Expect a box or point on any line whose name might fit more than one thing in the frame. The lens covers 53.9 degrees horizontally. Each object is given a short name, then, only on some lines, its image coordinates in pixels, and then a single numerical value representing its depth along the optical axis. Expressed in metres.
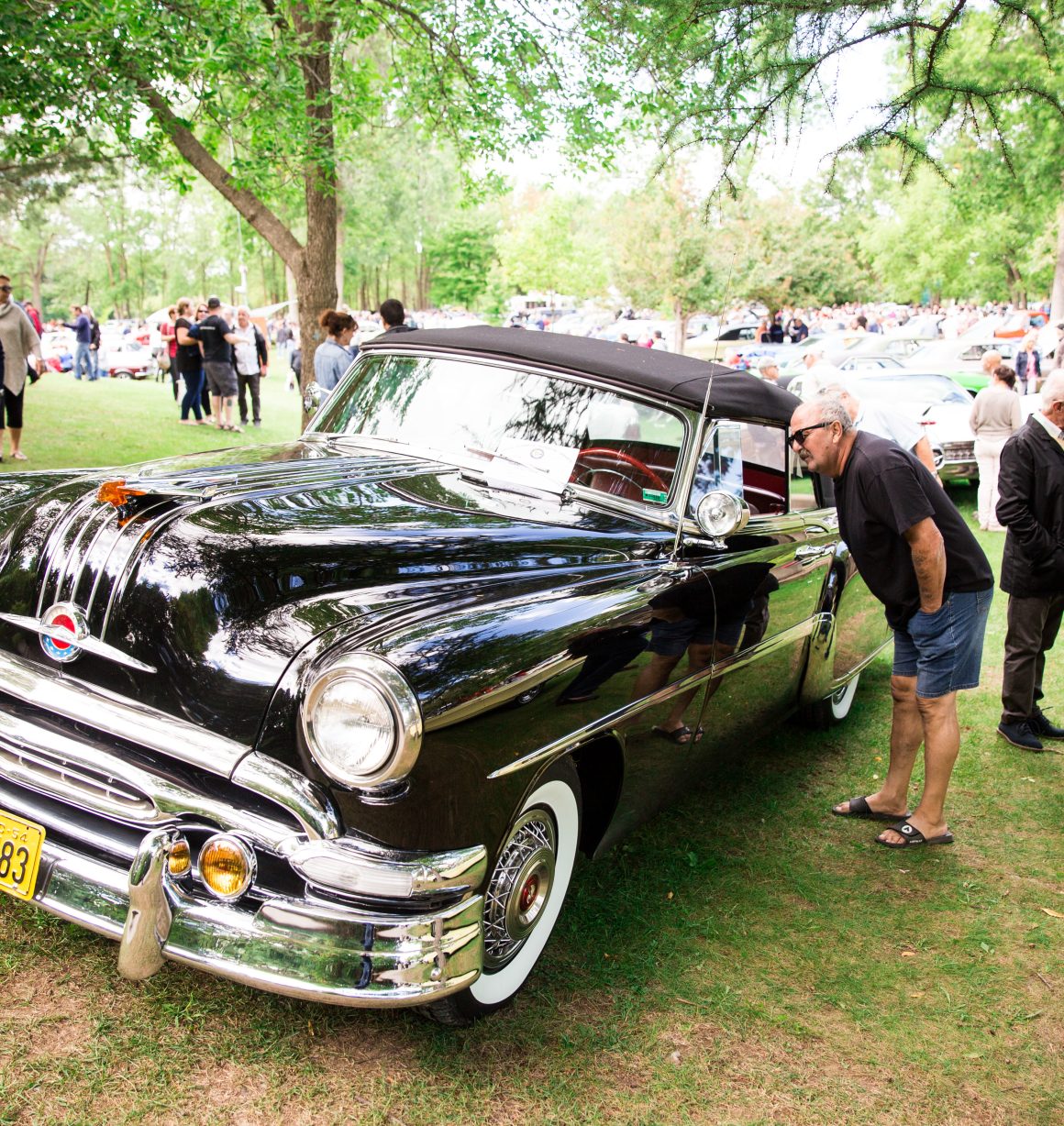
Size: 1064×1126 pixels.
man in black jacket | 4.88
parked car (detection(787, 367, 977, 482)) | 12.38
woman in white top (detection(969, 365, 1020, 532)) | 10.07
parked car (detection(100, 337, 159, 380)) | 30.92
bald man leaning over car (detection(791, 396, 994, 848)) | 3.81
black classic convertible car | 2.36
